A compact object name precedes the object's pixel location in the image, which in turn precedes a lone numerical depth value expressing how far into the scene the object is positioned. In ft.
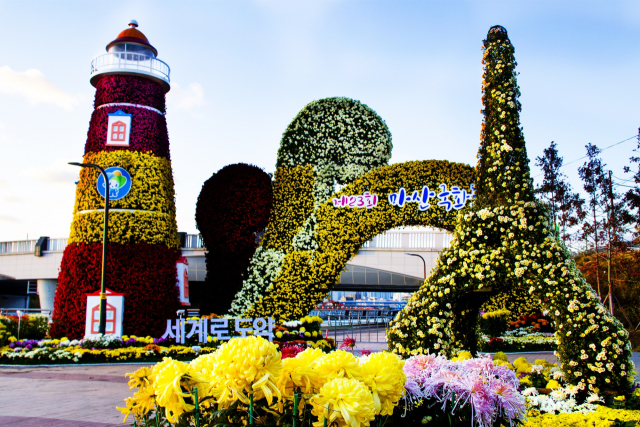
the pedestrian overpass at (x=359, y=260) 75.66
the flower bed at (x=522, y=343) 49.88
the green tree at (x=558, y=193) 66.69
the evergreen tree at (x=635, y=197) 55.88
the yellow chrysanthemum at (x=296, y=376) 7.54
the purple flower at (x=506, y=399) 9.01
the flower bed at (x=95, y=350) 44.47
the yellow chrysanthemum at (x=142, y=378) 7.89
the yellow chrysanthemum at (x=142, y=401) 7.75
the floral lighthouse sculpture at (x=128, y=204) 51.26
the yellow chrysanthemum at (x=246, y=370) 6.84
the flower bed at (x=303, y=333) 47.39
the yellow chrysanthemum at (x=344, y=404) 6.80
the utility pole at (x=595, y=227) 63.00
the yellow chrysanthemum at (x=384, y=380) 7.82
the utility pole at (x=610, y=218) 55.57
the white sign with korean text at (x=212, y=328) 48.26
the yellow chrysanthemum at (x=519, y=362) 21.29
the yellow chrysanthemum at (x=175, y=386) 7.02
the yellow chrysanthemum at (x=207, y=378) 7.28
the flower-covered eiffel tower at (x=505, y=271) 20.71
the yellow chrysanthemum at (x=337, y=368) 7.75
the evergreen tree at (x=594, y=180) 62.03
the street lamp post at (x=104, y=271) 47.06
